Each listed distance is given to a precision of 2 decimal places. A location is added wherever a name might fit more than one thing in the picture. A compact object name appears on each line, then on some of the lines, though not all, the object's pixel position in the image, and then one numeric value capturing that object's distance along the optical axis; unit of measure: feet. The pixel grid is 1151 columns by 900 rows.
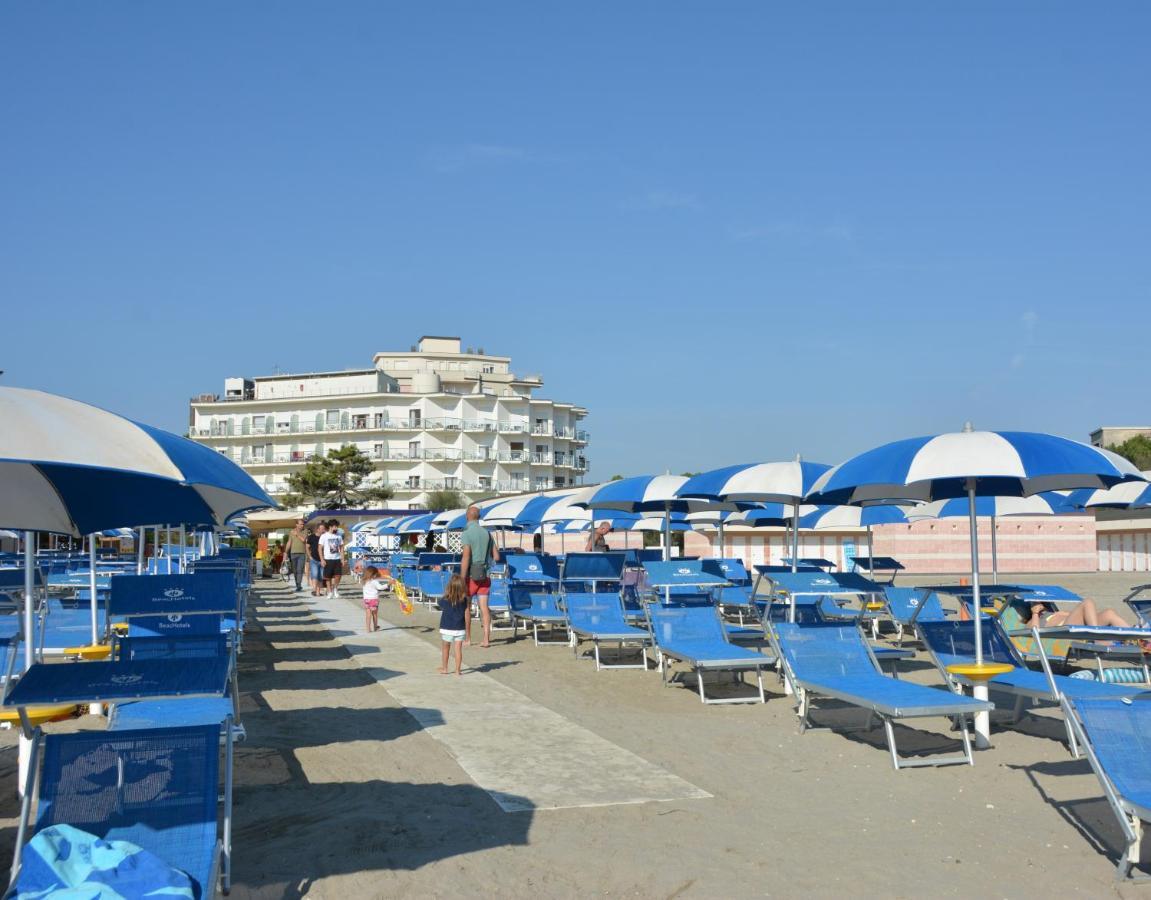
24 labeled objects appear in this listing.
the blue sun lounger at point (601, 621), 37.32
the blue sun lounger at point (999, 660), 24.02
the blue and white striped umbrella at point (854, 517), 55.83
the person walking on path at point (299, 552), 83.89
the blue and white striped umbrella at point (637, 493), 44.98
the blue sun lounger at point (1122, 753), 15.35
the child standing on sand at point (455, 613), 34.78
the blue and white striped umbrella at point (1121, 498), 41.52
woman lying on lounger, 36.88
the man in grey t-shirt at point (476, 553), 38.86
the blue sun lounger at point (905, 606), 39.65
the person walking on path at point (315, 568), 82.74
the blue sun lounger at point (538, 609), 45.11
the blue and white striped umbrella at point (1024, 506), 49.26
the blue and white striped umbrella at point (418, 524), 100.87
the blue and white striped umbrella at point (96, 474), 10.80
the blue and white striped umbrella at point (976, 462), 24.29
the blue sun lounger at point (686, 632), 32.51
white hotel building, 273.13
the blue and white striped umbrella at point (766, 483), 34.83
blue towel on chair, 11.96
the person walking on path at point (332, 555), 76.43
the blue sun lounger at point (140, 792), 13.82
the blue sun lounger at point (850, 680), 22.44
